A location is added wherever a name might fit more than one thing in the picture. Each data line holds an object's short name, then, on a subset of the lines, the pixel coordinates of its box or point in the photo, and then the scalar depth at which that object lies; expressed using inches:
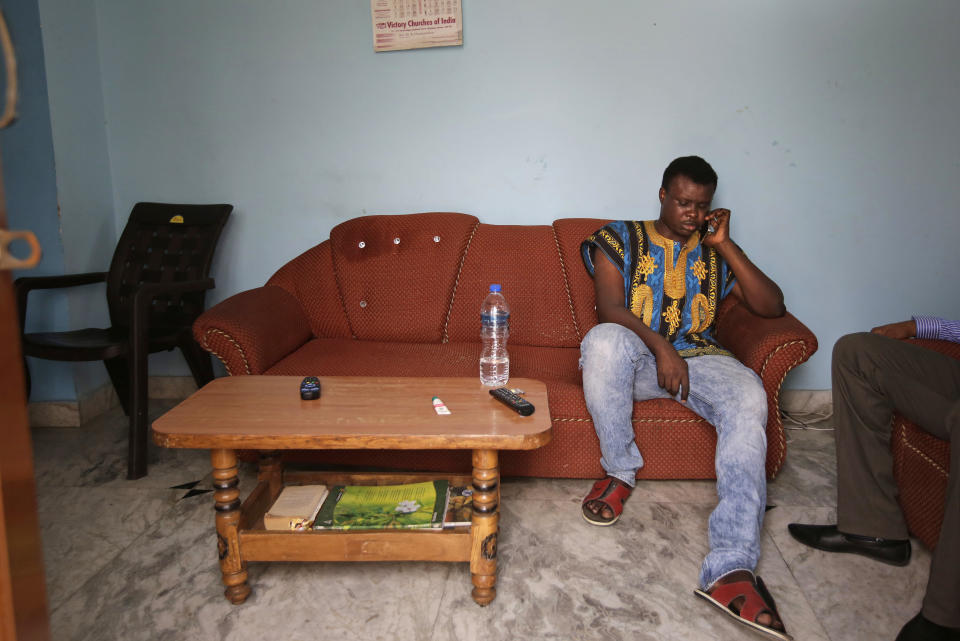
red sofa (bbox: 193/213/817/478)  77.0
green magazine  58.8
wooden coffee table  52.4
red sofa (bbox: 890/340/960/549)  60.2
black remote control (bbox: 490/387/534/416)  56.2
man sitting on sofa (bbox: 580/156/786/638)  60.6
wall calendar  100.7
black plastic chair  87.0
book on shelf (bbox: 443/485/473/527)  59.4
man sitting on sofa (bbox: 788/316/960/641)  60.1
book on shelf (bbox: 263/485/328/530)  59.3
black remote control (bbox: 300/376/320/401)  61.3
